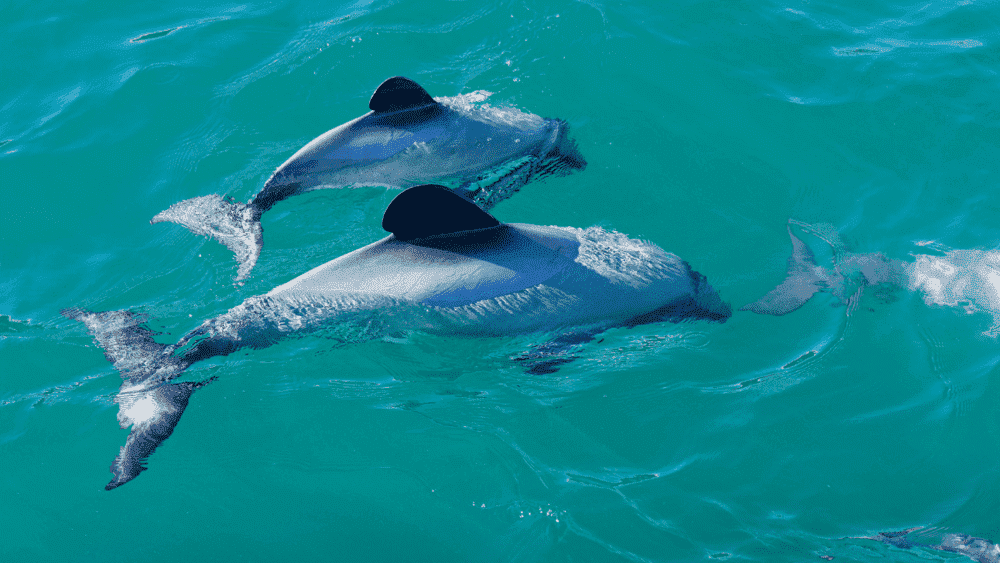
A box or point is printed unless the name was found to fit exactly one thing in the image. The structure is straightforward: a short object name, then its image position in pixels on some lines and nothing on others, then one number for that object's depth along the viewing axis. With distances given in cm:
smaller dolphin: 1580
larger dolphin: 1190
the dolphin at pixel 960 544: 998
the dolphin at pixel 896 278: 1351
